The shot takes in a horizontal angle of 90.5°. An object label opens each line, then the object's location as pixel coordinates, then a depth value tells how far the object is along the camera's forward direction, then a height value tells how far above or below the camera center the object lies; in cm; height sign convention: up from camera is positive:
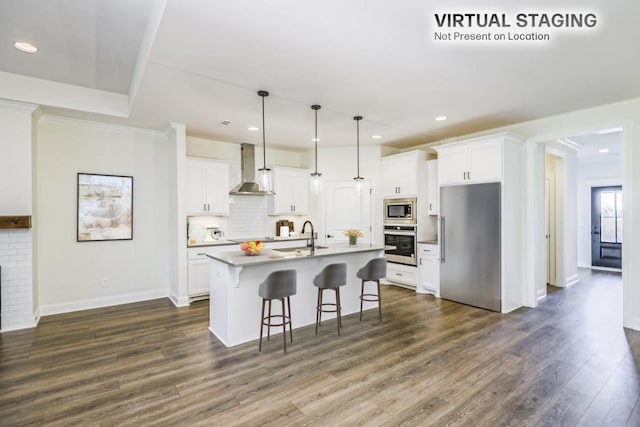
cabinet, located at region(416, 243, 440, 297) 530 -92
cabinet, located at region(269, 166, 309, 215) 630 +50
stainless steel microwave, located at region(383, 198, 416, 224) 569 +8
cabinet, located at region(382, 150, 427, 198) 564 +78
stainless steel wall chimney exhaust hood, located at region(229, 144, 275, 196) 607 +103
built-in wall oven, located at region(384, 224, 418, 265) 567 -52
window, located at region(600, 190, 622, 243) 754 -6
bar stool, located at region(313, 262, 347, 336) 370 -74
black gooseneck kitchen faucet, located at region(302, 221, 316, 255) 405 -42
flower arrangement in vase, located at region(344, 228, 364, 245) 455 -28
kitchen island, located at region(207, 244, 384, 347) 340 -81
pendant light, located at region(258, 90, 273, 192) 362 +43
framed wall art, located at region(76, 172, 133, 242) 461 +16
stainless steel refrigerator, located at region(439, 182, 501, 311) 451 -45
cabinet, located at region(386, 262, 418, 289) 568 -110
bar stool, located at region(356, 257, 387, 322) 410 -72
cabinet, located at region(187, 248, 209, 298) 496 -89
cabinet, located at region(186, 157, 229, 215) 529 +52
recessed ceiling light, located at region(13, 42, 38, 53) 295 +163
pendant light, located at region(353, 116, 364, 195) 439 +48
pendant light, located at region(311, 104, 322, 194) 404 +45
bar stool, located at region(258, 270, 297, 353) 319 -72
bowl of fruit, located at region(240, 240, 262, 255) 368 -37
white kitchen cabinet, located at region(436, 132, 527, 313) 445 +53
